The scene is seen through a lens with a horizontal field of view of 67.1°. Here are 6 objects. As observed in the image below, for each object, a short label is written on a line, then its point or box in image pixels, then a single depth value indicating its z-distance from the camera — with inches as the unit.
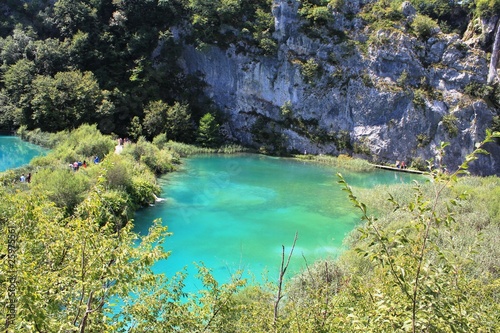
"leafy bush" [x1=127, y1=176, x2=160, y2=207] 773.7
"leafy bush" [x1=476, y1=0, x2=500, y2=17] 1552.7
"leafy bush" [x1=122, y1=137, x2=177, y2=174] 1078.4
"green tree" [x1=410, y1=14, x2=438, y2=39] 1640.0
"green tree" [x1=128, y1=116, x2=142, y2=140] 1628.6
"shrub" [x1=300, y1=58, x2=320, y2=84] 1706.4
